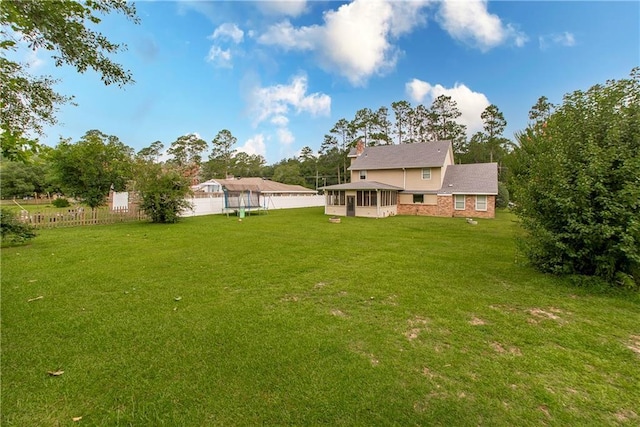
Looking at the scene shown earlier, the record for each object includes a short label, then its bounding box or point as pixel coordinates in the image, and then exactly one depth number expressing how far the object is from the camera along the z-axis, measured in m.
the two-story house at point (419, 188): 19.98
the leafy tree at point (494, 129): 39.06
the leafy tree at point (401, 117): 41.97
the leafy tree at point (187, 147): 51.81
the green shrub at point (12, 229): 7.68
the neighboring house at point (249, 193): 20.36
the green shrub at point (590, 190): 4.54
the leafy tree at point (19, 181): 37.00
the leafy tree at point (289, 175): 52.94
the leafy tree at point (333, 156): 47.62
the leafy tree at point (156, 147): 55.47
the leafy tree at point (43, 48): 2.86
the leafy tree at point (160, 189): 13.84
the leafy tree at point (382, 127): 42.94
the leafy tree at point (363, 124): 43.44
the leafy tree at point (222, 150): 53.31
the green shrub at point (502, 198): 26.02
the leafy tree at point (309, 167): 55.69
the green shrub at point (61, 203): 27.58
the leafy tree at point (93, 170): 14.27
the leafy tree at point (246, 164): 57.29
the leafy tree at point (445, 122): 40.50
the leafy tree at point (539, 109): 33.69
